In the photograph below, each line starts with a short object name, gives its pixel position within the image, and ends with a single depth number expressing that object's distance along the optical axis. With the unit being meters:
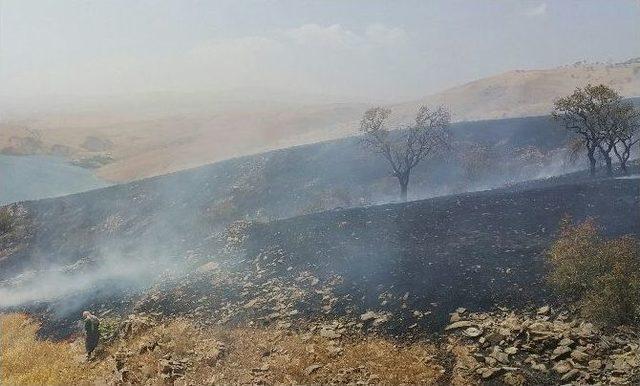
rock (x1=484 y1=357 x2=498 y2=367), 11.14
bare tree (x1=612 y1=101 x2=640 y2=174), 25.75
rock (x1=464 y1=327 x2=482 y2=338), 12.27
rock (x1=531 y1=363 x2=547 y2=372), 10.66
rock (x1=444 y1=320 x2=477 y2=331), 12.80
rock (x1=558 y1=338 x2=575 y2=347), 11.14
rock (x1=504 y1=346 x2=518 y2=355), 11.35
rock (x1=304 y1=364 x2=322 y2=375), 12.48
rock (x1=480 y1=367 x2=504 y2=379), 10.79
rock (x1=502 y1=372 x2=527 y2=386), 10.46
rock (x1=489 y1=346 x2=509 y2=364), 11.16
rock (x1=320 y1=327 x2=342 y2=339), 13.85
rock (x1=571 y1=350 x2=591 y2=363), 10.66
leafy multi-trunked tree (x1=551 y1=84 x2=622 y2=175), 25.83
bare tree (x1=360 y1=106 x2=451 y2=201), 29.94
